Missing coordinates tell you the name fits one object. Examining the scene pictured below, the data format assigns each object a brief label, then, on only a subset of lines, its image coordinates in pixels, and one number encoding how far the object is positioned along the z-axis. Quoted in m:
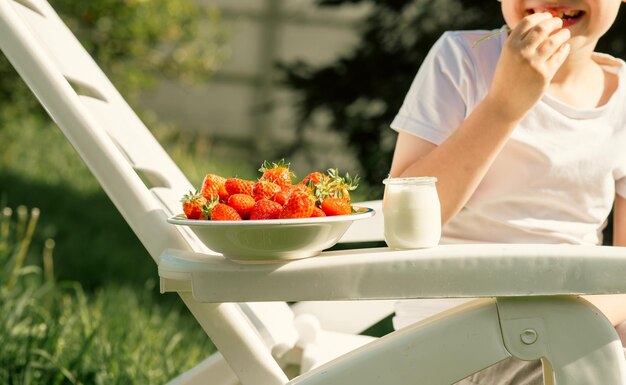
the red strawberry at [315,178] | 1.83
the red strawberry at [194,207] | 1.79
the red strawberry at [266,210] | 1.76
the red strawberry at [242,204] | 1.78
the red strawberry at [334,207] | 1.79
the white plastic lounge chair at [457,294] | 1.71
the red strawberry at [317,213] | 1.77
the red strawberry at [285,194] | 1.78
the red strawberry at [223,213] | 1.75
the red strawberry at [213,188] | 1.82
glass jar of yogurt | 1.77
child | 2.13
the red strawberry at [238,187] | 1.82
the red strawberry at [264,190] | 1.80
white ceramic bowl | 1.72
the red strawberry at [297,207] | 1.75
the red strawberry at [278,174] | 1.85
